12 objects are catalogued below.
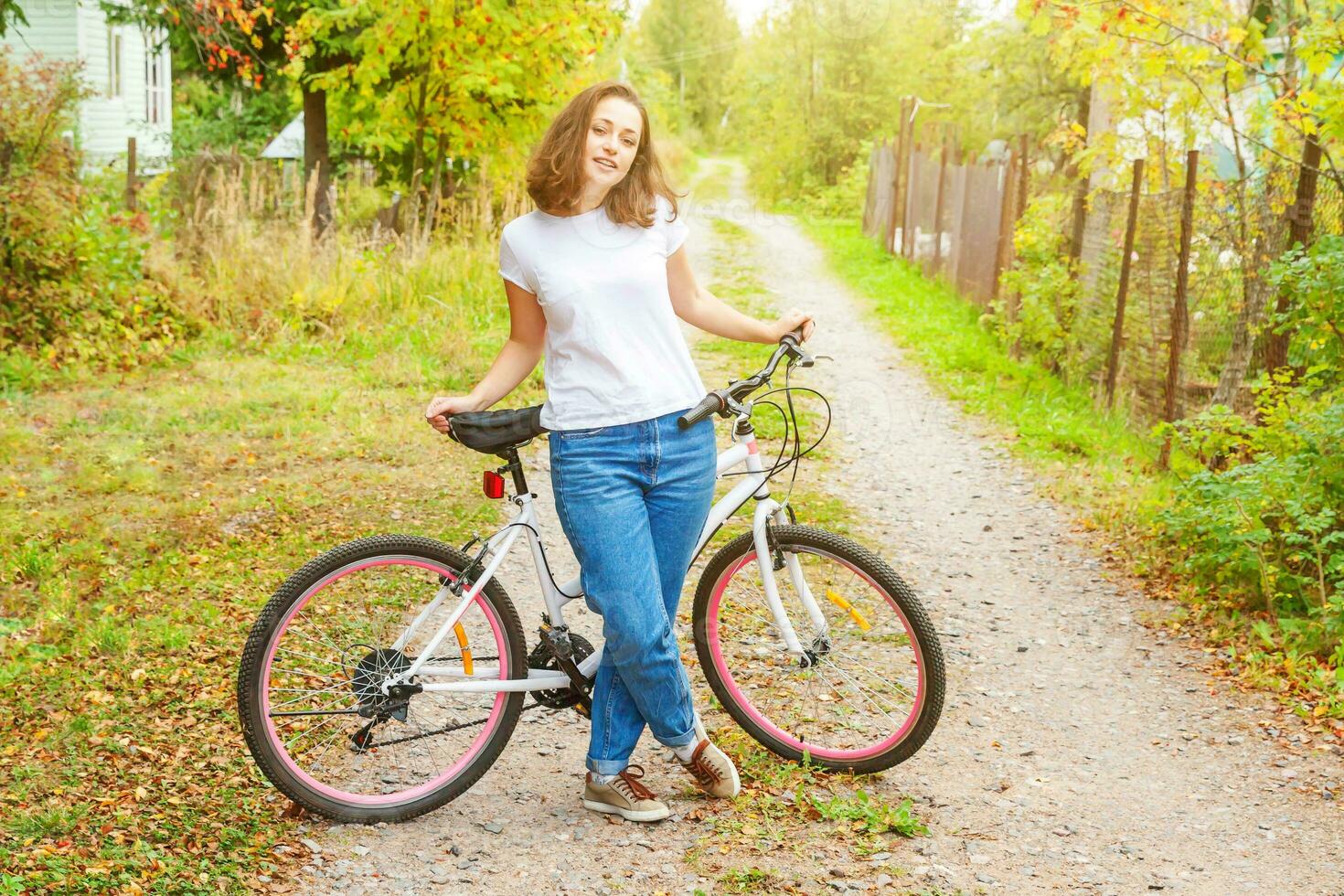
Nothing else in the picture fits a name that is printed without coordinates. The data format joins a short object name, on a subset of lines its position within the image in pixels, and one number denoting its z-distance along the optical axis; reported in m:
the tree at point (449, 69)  11.43
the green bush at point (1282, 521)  5.02
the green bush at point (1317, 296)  5.39
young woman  3.16
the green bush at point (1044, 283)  9.78
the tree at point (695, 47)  82.88
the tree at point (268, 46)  7.33
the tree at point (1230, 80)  6.57
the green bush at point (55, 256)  9.15
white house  22.89
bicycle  3.31
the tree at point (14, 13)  6.31
